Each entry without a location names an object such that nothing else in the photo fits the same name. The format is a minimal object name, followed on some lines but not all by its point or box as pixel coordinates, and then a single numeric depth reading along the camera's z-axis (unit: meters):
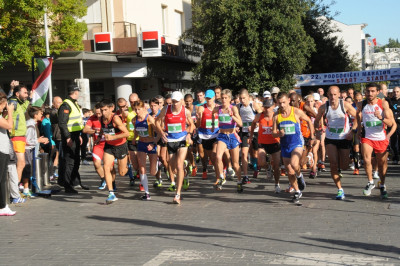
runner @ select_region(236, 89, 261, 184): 13.38
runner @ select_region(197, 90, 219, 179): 12.75
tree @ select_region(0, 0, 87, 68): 22.84
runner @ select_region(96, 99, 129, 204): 11.06
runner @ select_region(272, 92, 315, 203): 10.48
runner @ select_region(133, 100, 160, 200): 11.71
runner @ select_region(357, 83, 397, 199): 10.65
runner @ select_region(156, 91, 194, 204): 10.98
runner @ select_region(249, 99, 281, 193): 12.06
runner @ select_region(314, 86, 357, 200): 10.71
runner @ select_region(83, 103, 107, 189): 12.06
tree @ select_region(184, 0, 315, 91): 27.86
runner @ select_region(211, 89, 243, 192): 12.09
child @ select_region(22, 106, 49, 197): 11.92
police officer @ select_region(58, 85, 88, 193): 12.38
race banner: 29.61
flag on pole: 14.30
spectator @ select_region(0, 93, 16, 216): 9.94
